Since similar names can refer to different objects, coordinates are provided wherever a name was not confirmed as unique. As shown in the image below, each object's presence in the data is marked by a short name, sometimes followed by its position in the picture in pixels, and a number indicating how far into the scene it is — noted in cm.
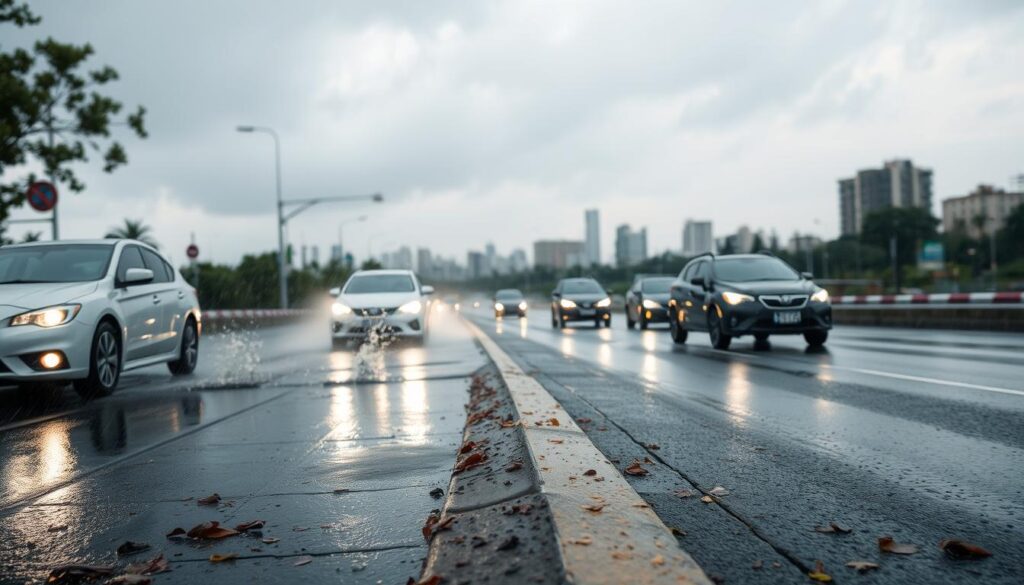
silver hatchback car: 717
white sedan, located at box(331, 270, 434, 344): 1510
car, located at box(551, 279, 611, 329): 2492
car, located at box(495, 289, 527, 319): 3741
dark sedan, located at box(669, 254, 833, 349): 1272
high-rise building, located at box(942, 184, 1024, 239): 14562
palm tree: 8739
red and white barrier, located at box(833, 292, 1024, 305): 1969
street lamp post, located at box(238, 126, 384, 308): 4447
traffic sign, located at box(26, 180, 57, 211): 1641
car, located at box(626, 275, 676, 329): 2250
